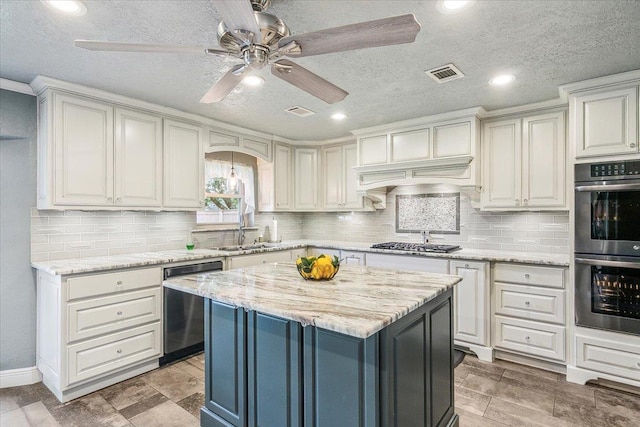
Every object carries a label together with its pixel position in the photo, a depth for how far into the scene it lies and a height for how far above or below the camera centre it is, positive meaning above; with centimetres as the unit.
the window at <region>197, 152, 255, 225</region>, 428 +29
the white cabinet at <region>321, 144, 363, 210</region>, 479 +50
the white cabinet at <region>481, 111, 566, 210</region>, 330 +51
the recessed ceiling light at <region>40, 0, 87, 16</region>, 173 +108
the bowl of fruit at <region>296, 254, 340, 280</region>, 209 -34
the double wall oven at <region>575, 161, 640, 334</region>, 261 -27
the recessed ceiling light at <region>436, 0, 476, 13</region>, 175 +109
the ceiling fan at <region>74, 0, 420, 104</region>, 132 +75
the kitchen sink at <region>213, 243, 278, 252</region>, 417 -44
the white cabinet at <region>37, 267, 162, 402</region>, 257 -95
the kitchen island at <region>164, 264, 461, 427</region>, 149 -70
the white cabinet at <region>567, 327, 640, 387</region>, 262 -116
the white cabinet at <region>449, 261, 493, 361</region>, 330 -95
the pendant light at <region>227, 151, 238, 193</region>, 453 +42
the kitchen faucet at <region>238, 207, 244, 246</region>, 448 -20
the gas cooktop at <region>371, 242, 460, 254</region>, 371 -40
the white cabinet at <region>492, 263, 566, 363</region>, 300 -91
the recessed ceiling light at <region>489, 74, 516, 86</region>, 272 +110
